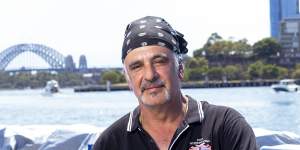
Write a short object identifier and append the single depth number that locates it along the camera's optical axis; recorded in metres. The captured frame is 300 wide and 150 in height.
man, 2.26
